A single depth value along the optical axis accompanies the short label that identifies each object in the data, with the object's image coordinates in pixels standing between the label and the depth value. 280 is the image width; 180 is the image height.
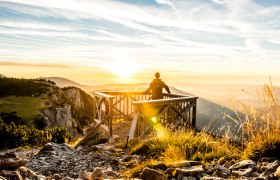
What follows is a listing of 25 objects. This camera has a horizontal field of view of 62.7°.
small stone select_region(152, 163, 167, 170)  5.23
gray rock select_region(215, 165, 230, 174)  4.68
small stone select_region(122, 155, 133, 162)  6.68
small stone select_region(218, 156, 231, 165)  5.33
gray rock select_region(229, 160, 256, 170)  4.77
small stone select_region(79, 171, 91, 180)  5.17
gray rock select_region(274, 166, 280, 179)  4.07
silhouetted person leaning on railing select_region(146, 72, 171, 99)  12.28
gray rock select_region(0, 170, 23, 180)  4.70
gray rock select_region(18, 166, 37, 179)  5.19
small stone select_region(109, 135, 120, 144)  9.36
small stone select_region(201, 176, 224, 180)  4.21
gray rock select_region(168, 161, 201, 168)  5.03
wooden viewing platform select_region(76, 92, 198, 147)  9.40
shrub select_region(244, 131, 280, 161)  5.09
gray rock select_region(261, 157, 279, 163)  4.88
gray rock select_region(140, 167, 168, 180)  4.59
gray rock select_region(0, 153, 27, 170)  4.98
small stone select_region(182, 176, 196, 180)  4.59
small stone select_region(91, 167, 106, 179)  4.98
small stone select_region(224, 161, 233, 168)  5.07
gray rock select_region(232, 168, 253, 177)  4.43
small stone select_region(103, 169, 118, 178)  5.36
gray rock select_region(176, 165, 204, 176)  4.71
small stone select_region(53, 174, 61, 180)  5.43
